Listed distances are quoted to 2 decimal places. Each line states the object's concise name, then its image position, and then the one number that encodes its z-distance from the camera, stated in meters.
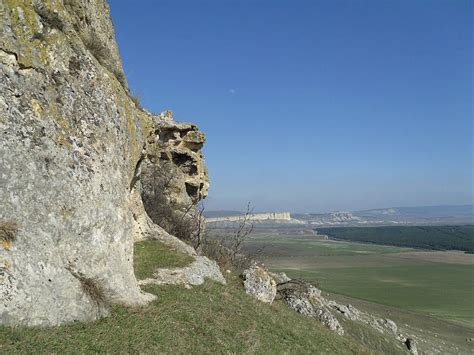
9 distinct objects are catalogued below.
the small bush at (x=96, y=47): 18.08
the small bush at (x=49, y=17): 14.43
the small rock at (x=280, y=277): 37.26
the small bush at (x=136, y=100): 26.44
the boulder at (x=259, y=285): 24.47
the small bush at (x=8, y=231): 11.20
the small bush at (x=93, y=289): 13.11
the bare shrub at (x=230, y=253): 31.05
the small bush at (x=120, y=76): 20.39
